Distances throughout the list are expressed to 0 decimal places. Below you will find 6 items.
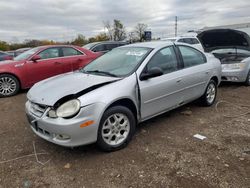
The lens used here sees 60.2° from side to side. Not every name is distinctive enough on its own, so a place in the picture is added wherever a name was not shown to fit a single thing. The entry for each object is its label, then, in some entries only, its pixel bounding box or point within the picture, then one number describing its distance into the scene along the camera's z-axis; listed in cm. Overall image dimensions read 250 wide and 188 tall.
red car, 606
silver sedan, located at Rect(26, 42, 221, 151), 263
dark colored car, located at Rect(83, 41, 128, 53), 1071
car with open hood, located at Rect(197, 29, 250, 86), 652
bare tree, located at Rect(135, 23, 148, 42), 4818
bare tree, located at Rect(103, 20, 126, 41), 4712
